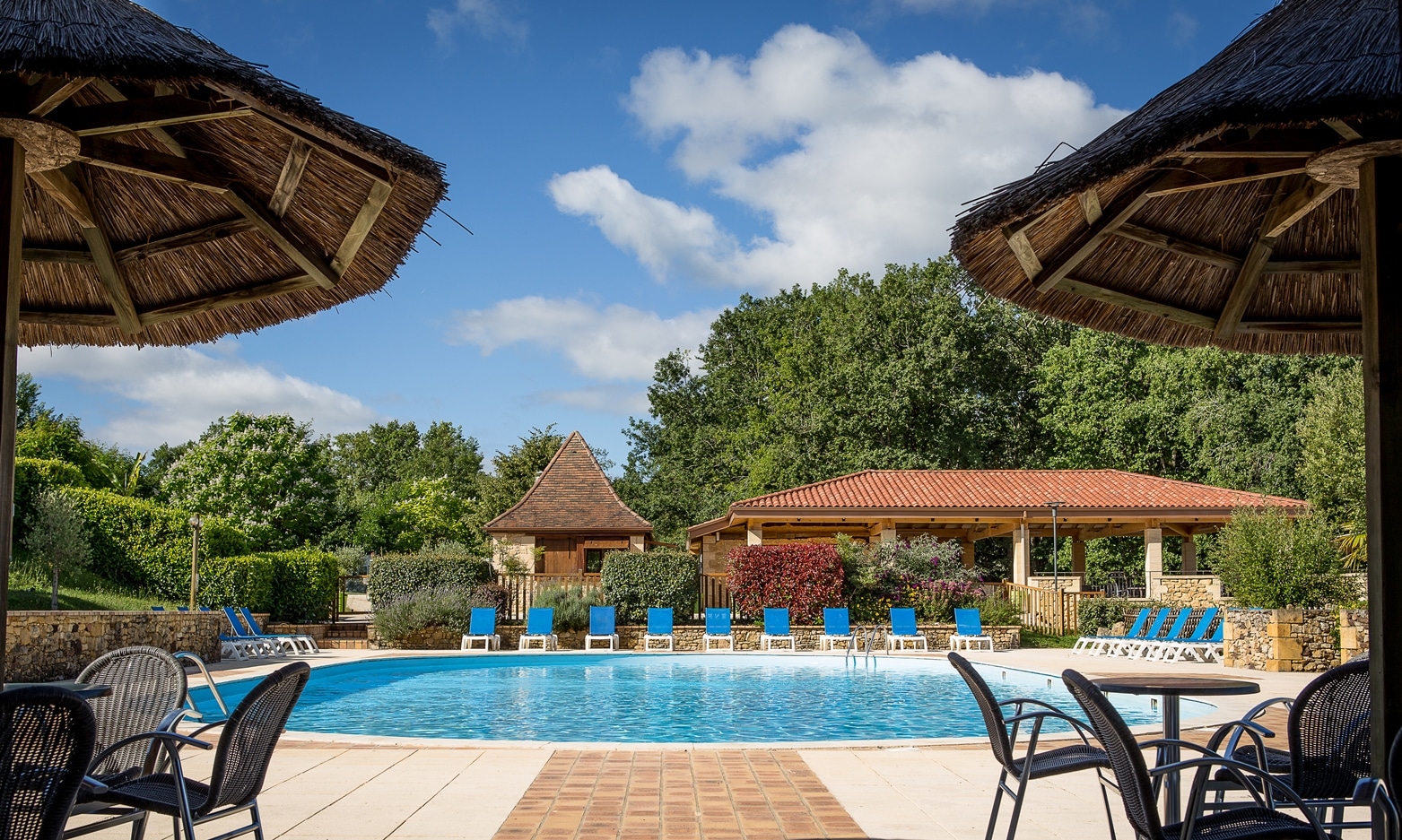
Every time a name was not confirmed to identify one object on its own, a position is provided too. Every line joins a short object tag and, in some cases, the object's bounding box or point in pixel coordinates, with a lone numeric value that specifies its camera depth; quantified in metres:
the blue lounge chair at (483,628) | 19.78
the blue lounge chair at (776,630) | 19.88
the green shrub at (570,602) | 20.73
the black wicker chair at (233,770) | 3.55
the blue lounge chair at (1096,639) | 18.70
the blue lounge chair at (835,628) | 19.67
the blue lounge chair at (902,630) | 19.38
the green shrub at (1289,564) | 15.68
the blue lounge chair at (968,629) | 19.67
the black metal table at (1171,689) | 4.47
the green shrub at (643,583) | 21.22
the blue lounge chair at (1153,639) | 17.20
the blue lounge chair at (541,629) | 19.98
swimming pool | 11.12
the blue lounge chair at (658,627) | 20.12
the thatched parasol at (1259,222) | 3.55
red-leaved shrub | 20.94
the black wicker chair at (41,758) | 2.73
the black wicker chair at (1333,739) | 3.90
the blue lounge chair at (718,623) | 20.16
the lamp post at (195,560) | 18.41
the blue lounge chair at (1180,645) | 16.66
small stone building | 29.98
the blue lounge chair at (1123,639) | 17.86
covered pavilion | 23.94
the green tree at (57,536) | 19.47
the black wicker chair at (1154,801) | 3.26
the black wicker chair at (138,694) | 4.34
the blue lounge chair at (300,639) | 18.23
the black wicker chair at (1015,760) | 4.27
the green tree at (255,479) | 36.00
